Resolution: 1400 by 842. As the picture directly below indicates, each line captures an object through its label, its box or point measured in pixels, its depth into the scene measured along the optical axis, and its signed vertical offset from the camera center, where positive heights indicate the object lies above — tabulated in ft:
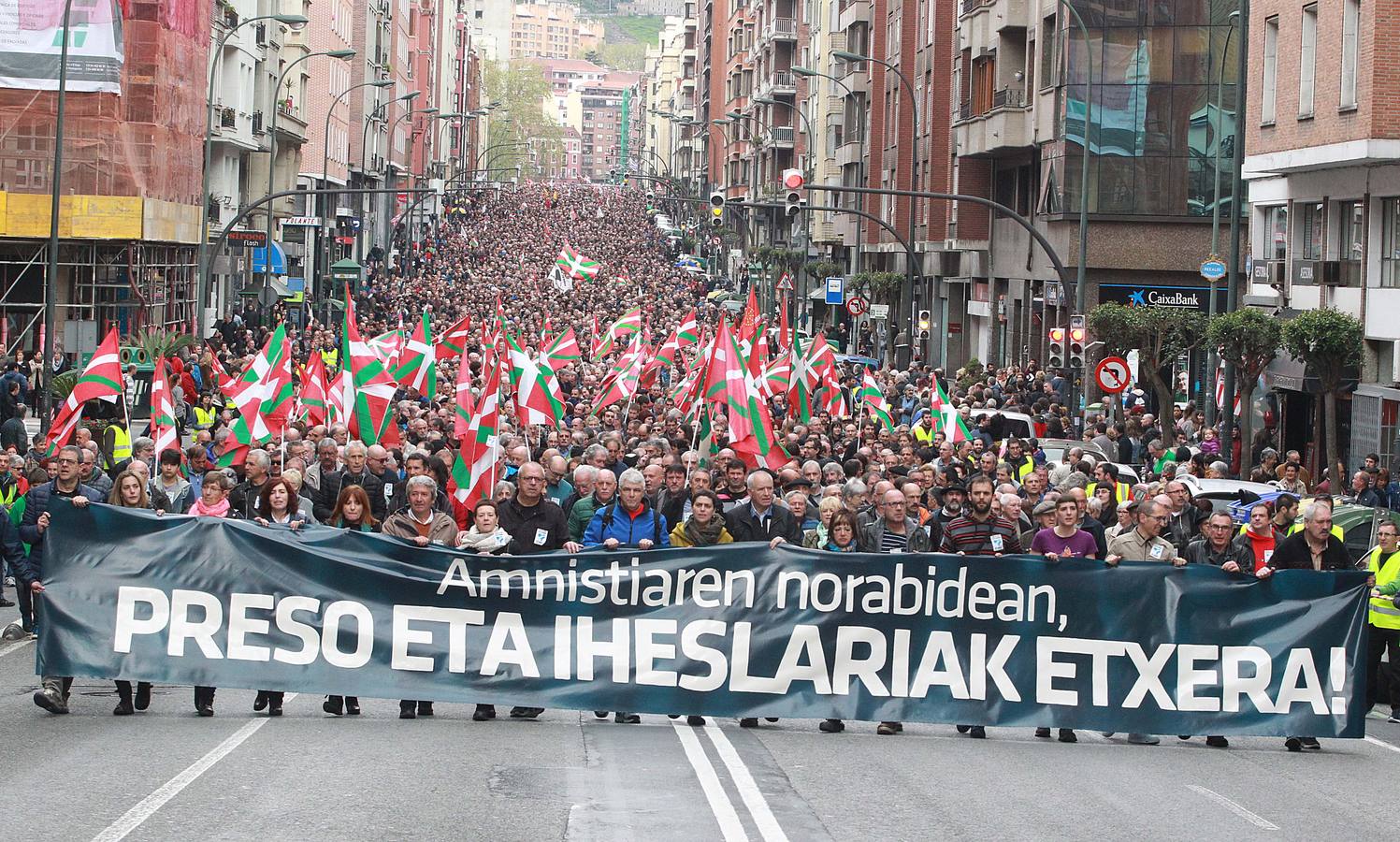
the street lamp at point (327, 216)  265.09 +24.68
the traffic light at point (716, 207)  162.81 +16.34
